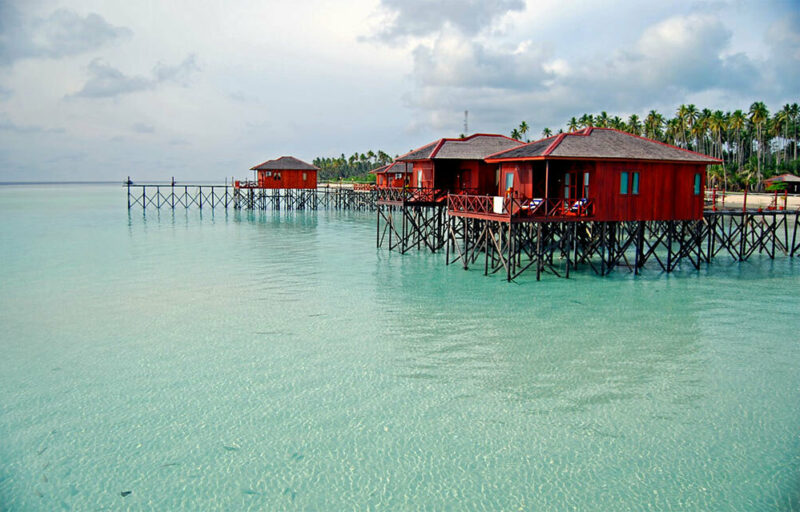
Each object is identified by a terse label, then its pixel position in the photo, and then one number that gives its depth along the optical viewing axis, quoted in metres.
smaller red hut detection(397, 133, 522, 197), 28.45
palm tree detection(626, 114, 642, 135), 75.88
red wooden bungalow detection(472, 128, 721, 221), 21.70
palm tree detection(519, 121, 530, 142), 90.50
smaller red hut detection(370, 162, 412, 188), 50.67
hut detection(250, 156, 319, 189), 59.07
